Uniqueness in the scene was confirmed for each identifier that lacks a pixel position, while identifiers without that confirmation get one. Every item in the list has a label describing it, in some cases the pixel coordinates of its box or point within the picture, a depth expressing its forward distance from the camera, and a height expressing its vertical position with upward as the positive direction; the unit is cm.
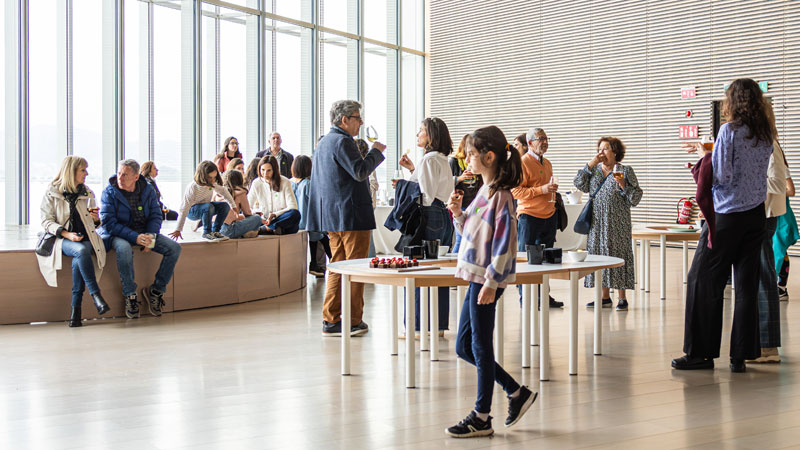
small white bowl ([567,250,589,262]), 444 -22
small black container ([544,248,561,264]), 433 -20
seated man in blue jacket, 613 -5
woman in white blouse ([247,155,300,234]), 762 +21
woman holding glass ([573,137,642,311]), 656 +8
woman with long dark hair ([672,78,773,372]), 427 -11
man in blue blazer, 513 +19
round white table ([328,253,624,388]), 393 -32
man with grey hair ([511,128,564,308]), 620 +15
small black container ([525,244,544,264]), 432 -19
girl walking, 320 -12
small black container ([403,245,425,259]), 437 -18
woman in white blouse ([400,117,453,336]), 513 +29
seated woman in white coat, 588 -6
